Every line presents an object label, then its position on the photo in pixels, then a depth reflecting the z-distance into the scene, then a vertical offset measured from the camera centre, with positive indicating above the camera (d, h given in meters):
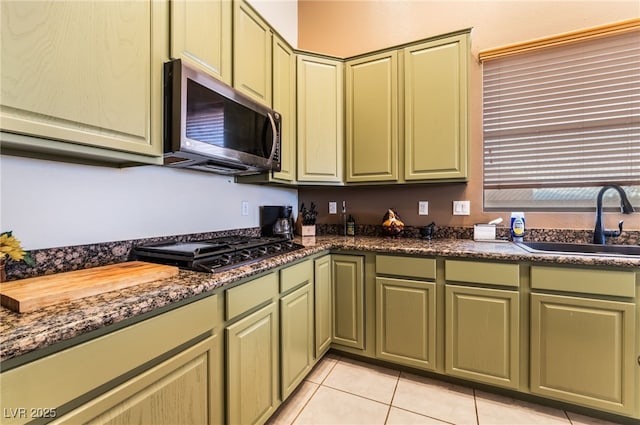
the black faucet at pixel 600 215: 1.86 -0.02
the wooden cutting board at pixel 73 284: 0.75 -0.23
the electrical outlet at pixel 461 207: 2.31 +0.04
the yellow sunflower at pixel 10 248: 0.87 -0.11
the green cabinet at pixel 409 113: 2.05 +0.78
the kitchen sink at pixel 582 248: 1.79 -0.24
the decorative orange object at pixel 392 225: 2.37 -0.10
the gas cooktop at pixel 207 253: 1.19 -0.19
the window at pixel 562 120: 1.96 +0.69
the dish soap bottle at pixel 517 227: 2.06 -0.11
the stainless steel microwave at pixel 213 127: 1.19 +0.43
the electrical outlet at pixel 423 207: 2.44 +0.04
